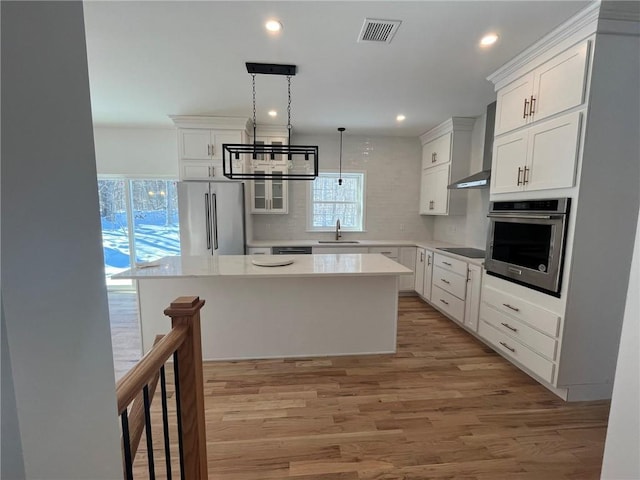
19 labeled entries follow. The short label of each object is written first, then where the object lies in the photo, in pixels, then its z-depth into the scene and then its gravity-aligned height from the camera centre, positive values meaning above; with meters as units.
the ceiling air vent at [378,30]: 1.93 +1.29
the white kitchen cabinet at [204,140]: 3.97 +0.98
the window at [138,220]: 4.77 -0.20
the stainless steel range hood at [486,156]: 3.27 +0.72
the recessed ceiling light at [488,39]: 2.11 +1.31
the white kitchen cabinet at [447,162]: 4.05 +0.75
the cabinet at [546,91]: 1.94 +0.95
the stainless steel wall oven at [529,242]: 2.09 -0.24
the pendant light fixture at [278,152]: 2.56 +0.53
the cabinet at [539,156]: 2.00 +0.45
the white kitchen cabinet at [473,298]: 3.07 -0.95
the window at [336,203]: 4.99 +0.13
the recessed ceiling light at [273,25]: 1.96 +1.29
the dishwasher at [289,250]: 4.35 -0.62
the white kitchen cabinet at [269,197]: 4.53 +0.21
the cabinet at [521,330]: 2.16 -1.01
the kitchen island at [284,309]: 2.66 -0.96
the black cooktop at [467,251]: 3.46 -0.51
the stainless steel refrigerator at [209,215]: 3.85 -0.08
